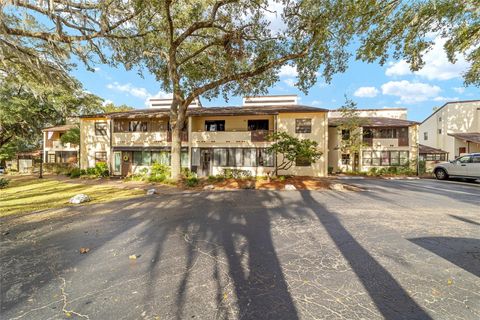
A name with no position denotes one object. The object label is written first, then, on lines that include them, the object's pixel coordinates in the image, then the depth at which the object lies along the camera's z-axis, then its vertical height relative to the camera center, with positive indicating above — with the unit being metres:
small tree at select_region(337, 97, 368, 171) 20.84 +3.22
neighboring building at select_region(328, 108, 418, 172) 22.16 +1.56
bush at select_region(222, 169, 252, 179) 17.17 -1.25
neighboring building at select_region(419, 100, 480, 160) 24.68 +4.23
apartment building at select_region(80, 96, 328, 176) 18.41 +2.00
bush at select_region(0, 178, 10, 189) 13.16 -1.63
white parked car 13.68 -0.63
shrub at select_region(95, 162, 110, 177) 18.91 -1.06
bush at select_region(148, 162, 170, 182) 15.28 -1.14
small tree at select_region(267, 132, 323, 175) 13.77 +0.78
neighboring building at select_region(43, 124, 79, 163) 26.58 +1.39
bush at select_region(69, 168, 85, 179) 18.90 -1.35
